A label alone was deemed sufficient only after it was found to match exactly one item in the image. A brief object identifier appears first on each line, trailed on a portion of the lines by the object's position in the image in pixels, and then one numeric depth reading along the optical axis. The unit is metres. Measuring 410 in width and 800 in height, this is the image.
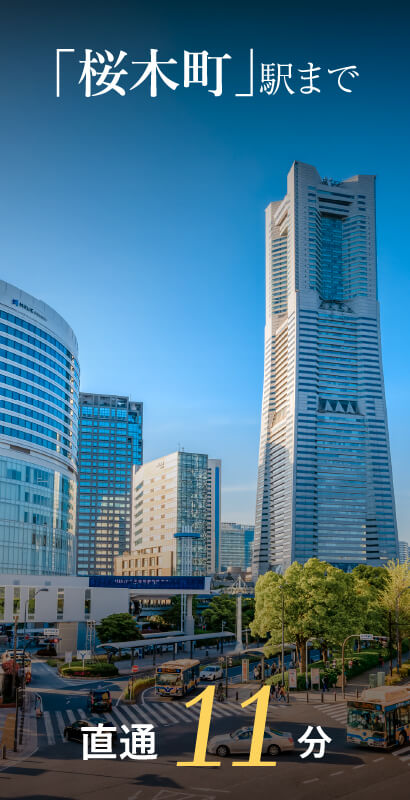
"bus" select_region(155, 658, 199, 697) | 58.72
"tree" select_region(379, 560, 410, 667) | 83.94
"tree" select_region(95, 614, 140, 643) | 94.31
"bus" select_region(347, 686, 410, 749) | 38.66
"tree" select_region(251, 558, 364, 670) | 70.00
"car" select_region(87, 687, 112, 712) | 52.16
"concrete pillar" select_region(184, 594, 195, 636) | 119.50
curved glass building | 120.00
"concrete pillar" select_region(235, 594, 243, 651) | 104.19
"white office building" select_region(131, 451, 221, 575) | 174.75
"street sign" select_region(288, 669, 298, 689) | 61.22
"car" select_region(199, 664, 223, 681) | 71.88
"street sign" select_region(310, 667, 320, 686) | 60.72
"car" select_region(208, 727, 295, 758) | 37.72
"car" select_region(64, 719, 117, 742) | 41.50
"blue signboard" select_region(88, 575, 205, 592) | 116.77
